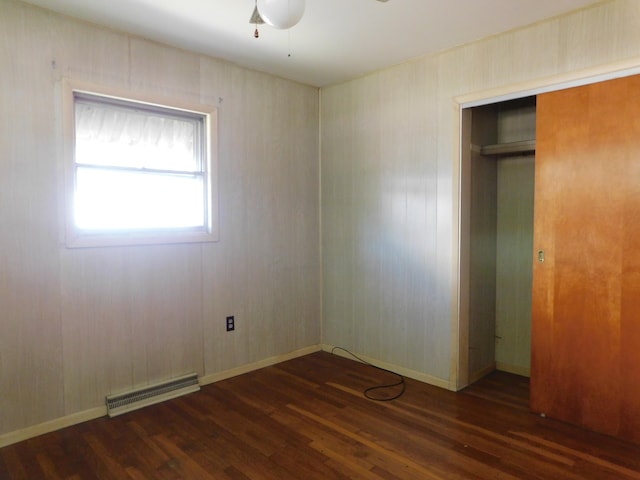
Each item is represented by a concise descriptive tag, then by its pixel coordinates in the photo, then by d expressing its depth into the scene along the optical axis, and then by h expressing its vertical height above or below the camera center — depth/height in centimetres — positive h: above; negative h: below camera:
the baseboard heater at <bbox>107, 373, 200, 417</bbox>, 281 -117
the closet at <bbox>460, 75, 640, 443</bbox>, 239 -16
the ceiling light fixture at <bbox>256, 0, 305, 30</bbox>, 167 +88
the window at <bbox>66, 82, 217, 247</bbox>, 275 +40
